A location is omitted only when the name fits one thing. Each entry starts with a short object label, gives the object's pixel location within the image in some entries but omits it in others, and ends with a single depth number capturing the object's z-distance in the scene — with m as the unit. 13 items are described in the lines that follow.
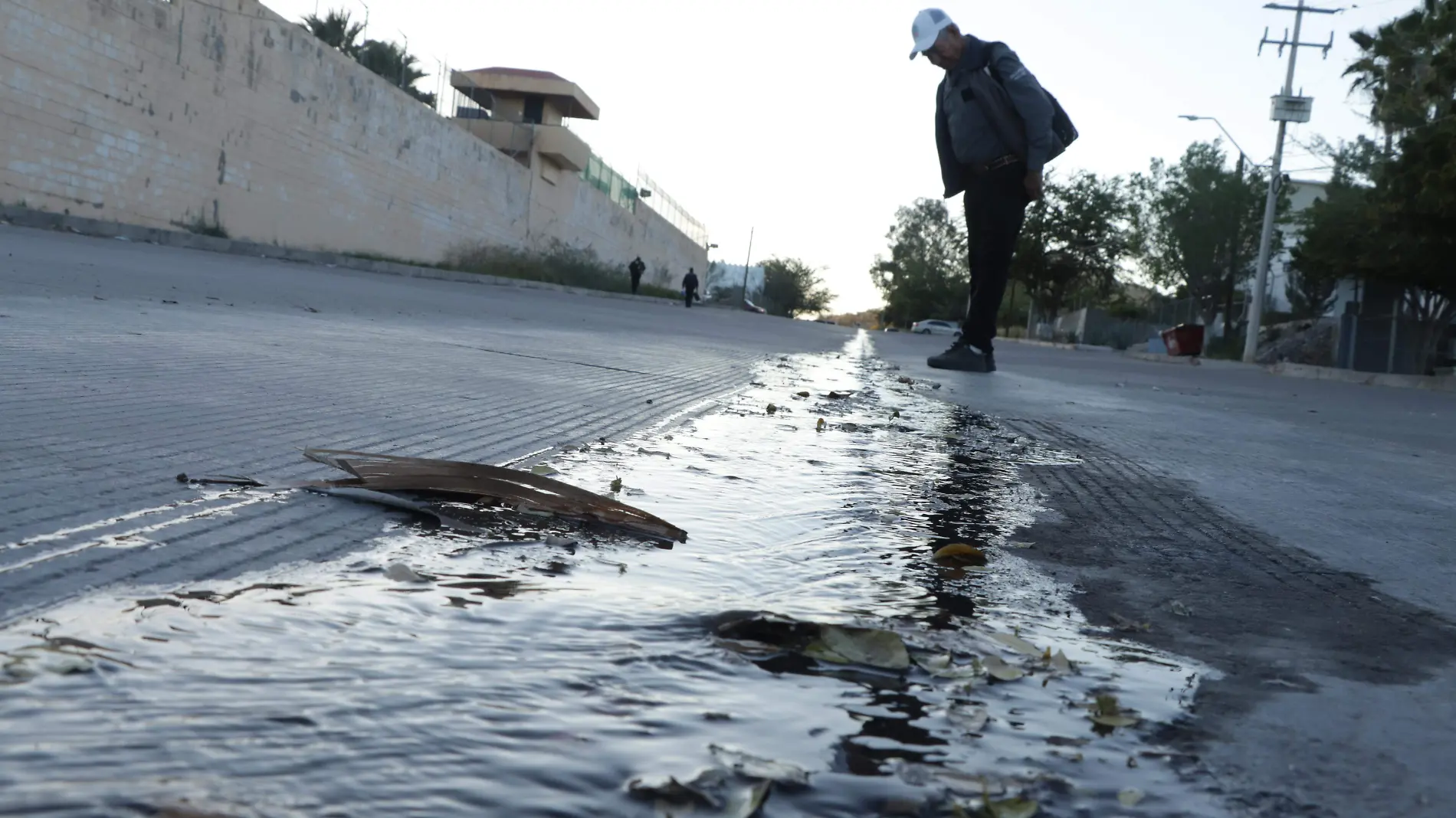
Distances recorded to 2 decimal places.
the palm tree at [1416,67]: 21.64
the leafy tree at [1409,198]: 21.77
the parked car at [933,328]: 79.94
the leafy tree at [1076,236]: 61.66
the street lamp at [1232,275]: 51.49
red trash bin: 35.76
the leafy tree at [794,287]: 149.50
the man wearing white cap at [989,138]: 8.23
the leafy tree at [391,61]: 33.16
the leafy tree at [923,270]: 113.81
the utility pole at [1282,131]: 33.41
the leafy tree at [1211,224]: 53.31
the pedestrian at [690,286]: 53.69
